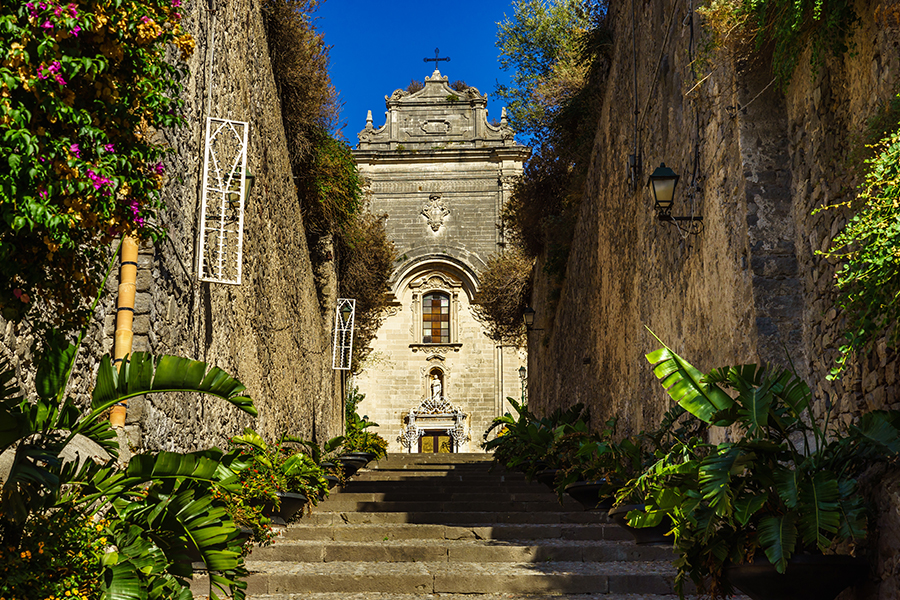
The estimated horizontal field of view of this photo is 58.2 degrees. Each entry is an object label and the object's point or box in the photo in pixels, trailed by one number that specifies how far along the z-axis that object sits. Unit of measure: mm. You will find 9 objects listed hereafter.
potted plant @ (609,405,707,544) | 4277
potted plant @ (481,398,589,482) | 10602
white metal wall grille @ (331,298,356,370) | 16734
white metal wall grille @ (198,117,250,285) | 7727
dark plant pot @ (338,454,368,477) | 13023
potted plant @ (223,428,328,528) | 7270
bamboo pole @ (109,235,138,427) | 6031
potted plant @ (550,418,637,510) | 7447
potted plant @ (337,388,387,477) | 14039
